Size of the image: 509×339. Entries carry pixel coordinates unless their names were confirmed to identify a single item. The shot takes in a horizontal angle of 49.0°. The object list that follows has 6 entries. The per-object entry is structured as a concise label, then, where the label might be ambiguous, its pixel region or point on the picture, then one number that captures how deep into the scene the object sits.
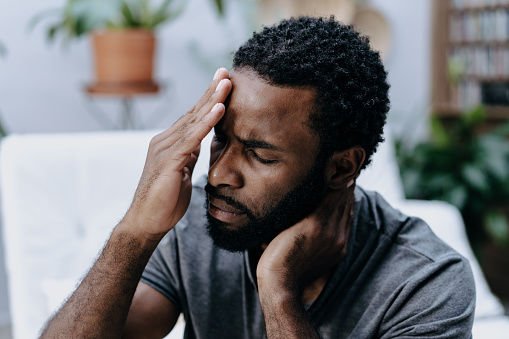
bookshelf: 3.98
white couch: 1.67
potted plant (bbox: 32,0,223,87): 2.47
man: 1.01
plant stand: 2.51
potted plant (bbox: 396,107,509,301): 2.98
